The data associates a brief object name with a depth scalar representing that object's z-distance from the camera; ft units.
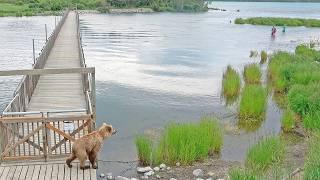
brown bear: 36.22
